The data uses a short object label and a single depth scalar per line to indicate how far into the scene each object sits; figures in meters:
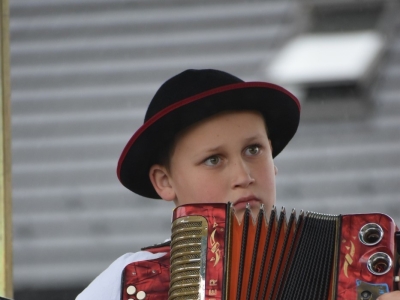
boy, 5.44
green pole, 5.77
